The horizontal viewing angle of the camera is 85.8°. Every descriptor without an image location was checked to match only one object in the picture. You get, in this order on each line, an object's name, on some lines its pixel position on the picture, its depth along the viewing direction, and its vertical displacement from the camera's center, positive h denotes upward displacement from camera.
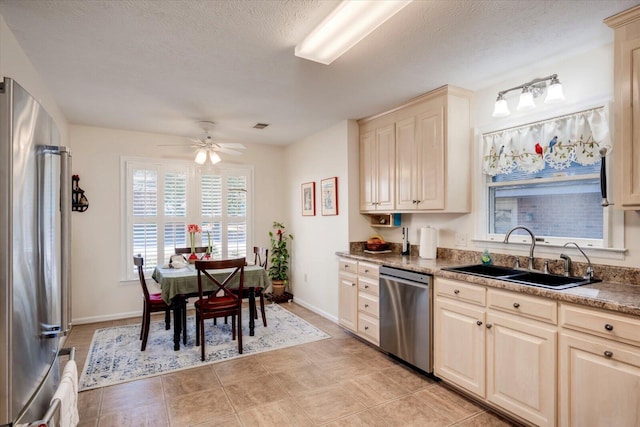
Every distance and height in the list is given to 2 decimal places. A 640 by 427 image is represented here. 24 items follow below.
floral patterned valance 2.41 +0.53
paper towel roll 3.44 -0.30
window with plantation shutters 4.79 +0.08
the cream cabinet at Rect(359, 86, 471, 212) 3.16 +0.59
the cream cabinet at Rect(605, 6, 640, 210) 1.97 +0.61
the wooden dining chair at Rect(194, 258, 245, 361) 3.31 -0.87
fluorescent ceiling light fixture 1.81 +1.09
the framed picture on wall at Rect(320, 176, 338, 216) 4.47 +0.23
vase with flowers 4.17 -0.23
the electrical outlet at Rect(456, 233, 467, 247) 3.31 -0.26
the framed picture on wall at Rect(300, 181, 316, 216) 5.01 +0.22
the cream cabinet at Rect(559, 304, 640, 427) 1.72 -0.84
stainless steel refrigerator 1.09 -0.15
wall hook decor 4.41 +0.21
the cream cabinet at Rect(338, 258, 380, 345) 3.52 -0.94
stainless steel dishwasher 2.87 -0.92
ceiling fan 4.03 +0.77
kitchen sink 2.31 -0.48
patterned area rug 3.08 -1.41
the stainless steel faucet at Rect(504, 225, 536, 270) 2.65 -0.24
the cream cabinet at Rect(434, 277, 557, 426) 2.07 -0.92
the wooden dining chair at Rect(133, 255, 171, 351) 3.50 -0.97
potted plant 5.53 -0.79
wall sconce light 2.44 +0.88
